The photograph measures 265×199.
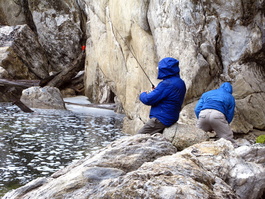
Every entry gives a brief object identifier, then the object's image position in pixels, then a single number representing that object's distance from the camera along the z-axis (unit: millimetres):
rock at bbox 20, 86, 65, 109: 19344
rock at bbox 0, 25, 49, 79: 24391
